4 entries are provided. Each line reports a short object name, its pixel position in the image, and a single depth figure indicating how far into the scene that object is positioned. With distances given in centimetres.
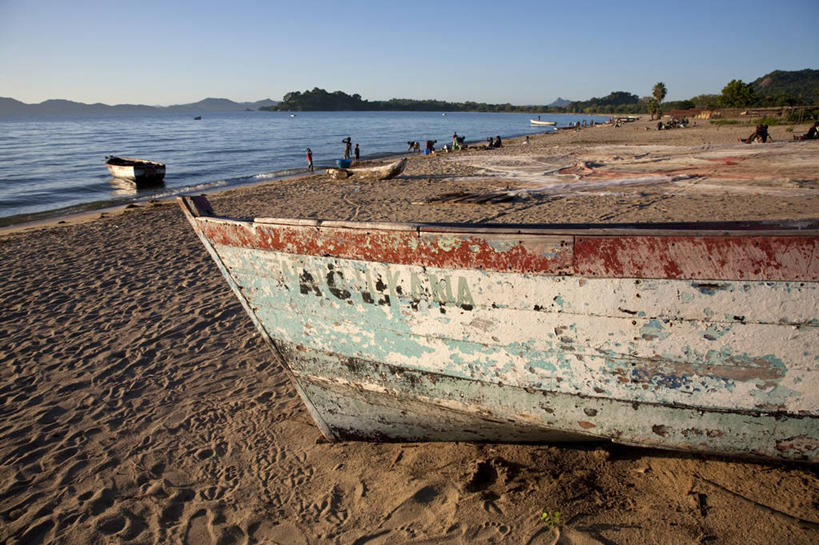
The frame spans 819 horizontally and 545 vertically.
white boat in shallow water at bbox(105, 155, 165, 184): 1920
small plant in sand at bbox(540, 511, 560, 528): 247
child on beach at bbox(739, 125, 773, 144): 2021
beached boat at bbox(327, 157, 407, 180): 1675
